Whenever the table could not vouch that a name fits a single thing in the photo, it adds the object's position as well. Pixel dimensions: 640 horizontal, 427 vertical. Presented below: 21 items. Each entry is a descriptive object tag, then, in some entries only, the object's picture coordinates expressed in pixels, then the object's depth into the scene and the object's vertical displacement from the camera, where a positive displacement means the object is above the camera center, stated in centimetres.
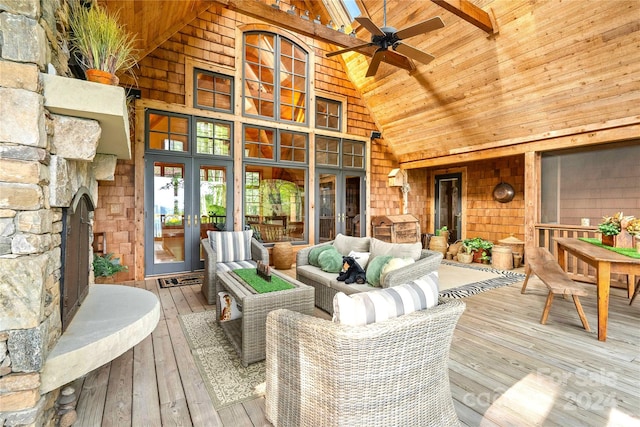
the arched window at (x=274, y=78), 629 +283
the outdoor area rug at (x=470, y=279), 458 -117
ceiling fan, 373 +226
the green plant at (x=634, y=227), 320 -18
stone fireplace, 154 +0
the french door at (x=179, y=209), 529 +3
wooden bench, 301 -73
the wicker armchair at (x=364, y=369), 136 -76
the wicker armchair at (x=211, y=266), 398 -73
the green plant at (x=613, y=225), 357 -18
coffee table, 248 -82
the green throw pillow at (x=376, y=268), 325 -61
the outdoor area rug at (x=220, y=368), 210 -124
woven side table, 607 -89
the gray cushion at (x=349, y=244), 414 -46
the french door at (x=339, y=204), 721 +16
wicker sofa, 306 -72
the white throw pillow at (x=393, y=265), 313 -55
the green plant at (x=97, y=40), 211 +119
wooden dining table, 287 -56
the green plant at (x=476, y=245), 693 -78
